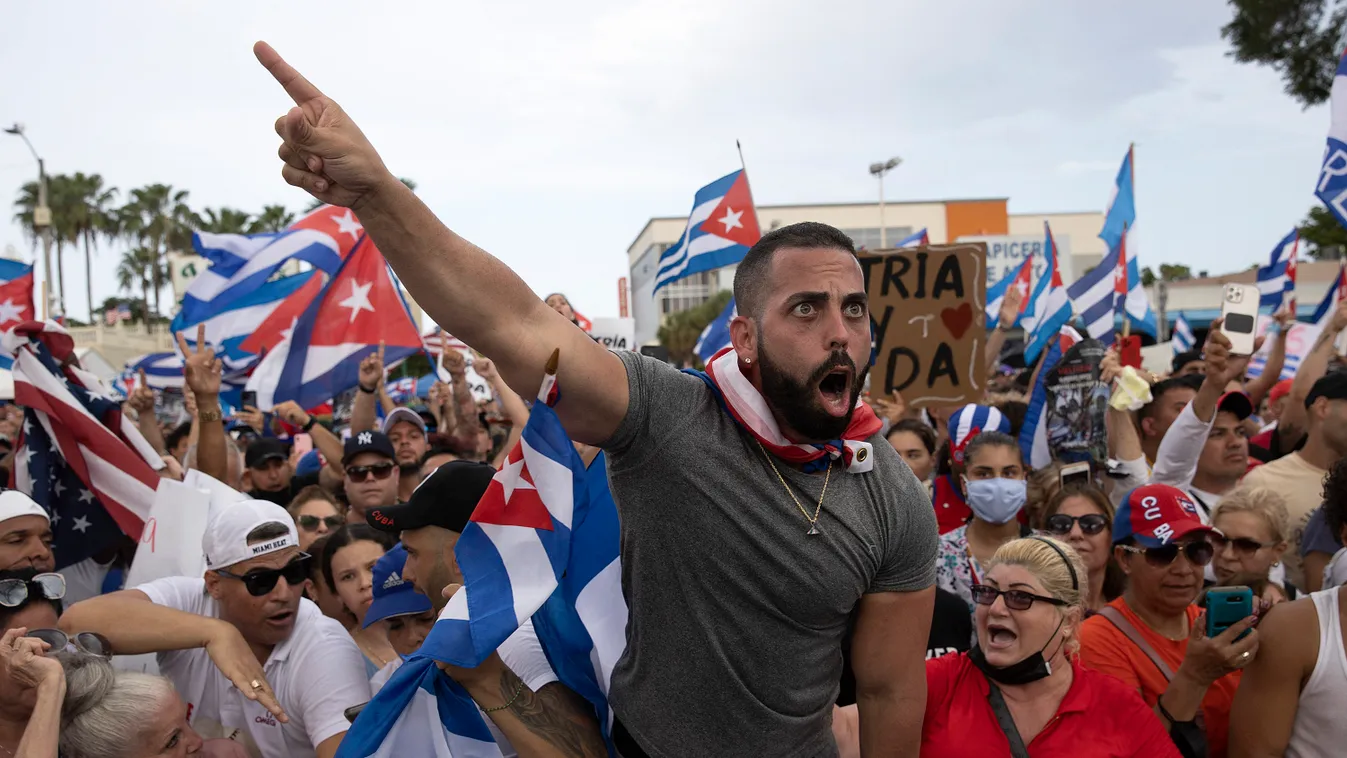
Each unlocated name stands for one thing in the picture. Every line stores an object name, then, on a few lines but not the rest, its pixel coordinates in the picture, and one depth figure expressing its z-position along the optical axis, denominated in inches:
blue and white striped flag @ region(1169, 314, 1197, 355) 579.2
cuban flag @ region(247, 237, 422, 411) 348.5
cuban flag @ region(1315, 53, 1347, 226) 283.1
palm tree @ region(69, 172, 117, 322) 2677.2
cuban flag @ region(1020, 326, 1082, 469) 277.6
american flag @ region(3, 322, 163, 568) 216.2
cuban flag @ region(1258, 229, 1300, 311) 427.5
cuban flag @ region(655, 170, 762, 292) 350.9
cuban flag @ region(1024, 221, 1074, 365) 386.0
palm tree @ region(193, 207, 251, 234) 2498.8
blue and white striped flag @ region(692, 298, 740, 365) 339.6
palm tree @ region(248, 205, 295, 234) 2383.1
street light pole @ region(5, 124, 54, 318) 829.0
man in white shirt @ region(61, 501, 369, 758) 135.6
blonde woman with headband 123.7
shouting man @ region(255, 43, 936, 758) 84.2
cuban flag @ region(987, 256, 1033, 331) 423.0
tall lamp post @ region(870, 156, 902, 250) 1353.3
